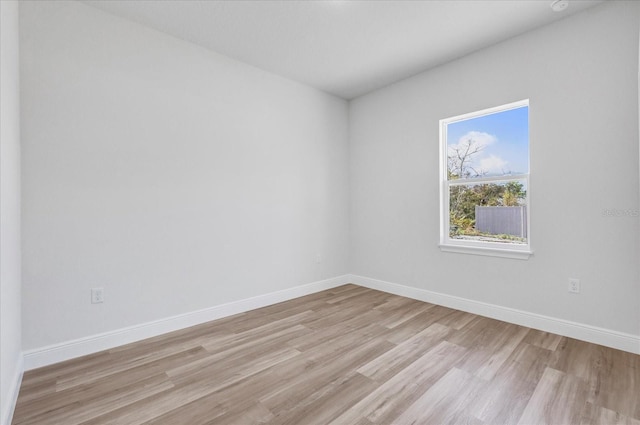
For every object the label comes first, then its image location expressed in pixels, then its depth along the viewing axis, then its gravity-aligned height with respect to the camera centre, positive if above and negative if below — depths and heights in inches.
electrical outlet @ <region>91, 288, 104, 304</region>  94.0 -26.1
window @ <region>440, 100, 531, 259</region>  115.5 +11.6
